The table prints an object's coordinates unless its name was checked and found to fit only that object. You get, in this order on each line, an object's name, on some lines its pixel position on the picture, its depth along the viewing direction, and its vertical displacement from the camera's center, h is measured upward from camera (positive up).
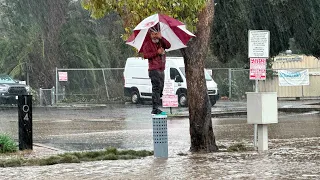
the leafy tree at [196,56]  11.88 +0.49
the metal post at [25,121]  13.61 -0.64
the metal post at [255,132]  12.84 -0.86
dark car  35.69 -0.21
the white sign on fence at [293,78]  40.88 +0.32
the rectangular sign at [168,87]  28.41 -0.08
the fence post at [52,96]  39.16 -0.52
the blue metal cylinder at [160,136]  11.02 -0.77
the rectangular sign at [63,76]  40.19 +0.56
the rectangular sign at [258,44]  13.02 +0.72
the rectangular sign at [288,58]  47.14 +1.66
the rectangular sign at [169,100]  27.98 -0.58
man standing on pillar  10.84 +0.45
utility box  12.23 -0.39
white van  36.59 +0.27
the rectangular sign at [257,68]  13.19 +0.29
